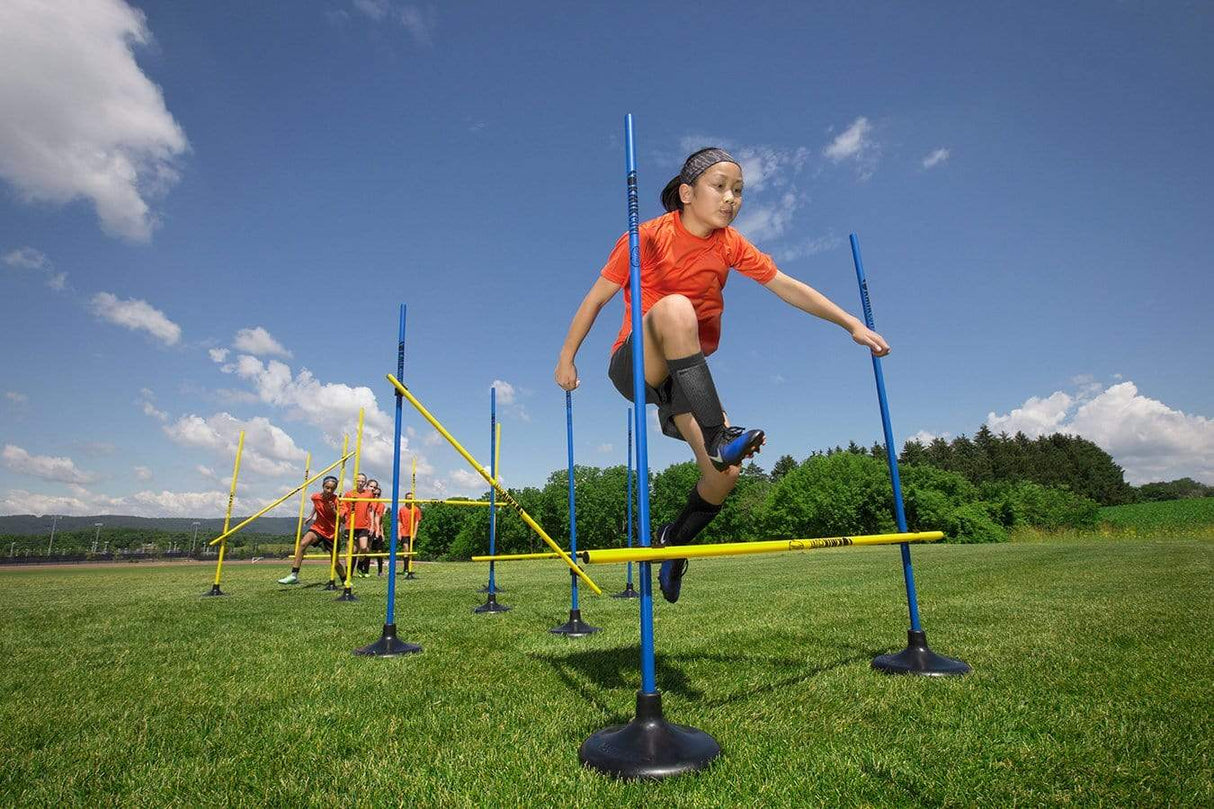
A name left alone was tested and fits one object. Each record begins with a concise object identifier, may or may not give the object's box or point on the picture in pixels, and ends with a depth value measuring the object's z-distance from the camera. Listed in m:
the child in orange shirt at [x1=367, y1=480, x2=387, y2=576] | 15.61
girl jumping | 3.04
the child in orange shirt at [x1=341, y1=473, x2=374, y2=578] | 14.10
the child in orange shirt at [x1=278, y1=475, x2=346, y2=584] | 13.73
